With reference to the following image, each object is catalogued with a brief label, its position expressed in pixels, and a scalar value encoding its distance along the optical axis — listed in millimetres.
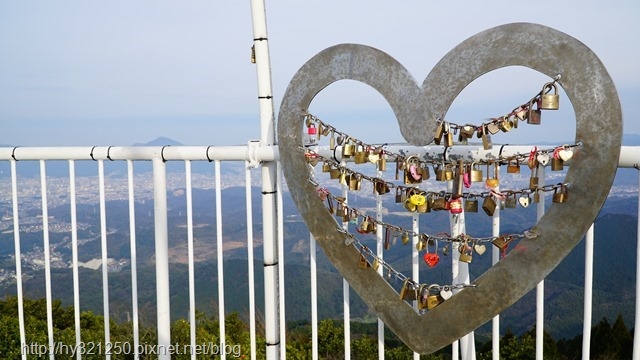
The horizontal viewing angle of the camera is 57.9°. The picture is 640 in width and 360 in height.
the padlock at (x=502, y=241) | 1875
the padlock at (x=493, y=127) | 1804
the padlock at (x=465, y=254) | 1911
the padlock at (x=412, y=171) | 1929
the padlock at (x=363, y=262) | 2188
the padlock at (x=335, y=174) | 2138
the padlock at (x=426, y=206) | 1930
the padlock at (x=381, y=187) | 2047
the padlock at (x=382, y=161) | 2031
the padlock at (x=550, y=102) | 1674
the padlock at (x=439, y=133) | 1888
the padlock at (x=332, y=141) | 2166
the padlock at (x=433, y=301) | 2039
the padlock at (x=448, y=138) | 1890
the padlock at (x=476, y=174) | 1837
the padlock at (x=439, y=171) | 1892
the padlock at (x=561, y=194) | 1787
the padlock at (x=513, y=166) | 1834
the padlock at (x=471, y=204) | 1870
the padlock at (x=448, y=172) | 1874
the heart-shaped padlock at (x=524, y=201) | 1794
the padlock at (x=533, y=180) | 1775
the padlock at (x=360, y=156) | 2068
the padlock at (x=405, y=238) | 2043
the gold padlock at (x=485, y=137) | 1824
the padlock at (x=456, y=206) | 1885
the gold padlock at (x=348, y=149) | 2090
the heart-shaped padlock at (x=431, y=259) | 1972
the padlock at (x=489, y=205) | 1852
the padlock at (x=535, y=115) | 1732
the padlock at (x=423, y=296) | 2031
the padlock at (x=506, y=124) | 1783
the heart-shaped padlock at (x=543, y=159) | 1761
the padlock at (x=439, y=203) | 1913
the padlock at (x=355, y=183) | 2090
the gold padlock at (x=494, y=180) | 1825
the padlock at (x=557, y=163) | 1740
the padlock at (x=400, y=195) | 1977
